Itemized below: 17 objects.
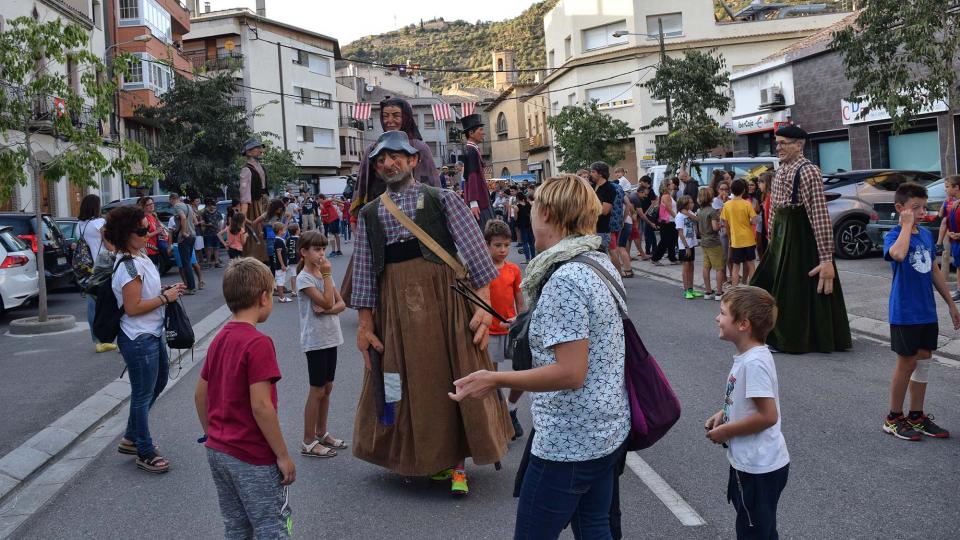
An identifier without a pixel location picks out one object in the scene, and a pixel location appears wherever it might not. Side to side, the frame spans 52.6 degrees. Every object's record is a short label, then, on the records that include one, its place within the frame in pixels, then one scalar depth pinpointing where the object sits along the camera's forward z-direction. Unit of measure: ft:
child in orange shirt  20.98
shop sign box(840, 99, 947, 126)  77.36
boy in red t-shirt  12.42
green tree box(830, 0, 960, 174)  51.29
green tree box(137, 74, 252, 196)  119.75
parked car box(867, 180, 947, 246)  46.92
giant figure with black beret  30.22
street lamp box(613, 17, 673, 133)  110.49
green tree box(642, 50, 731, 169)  105.91
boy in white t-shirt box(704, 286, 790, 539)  12.21
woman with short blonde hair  10.36
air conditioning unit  105.70
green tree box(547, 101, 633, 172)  148.05
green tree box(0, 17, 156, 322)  45.14
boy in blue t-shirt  20.43
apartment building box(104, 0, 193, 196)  130.21
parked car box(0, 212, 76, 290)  54.29
